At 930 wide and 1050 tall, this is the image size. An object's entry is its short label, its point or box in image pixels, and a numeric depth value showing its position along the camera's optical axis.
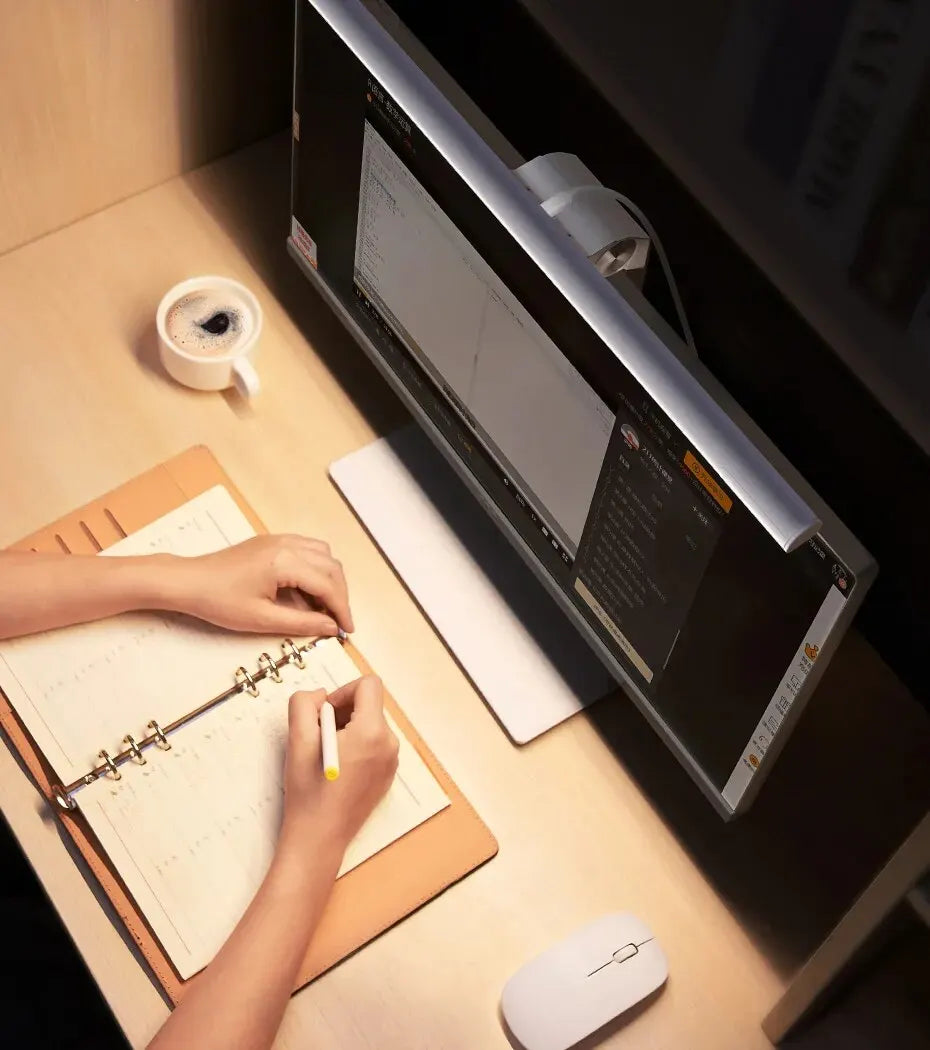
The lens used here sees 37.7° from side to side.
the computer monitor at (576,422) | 0.76
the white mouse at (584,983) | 0.95
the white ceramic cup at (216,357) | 1.15
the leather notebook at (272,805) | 0.97
